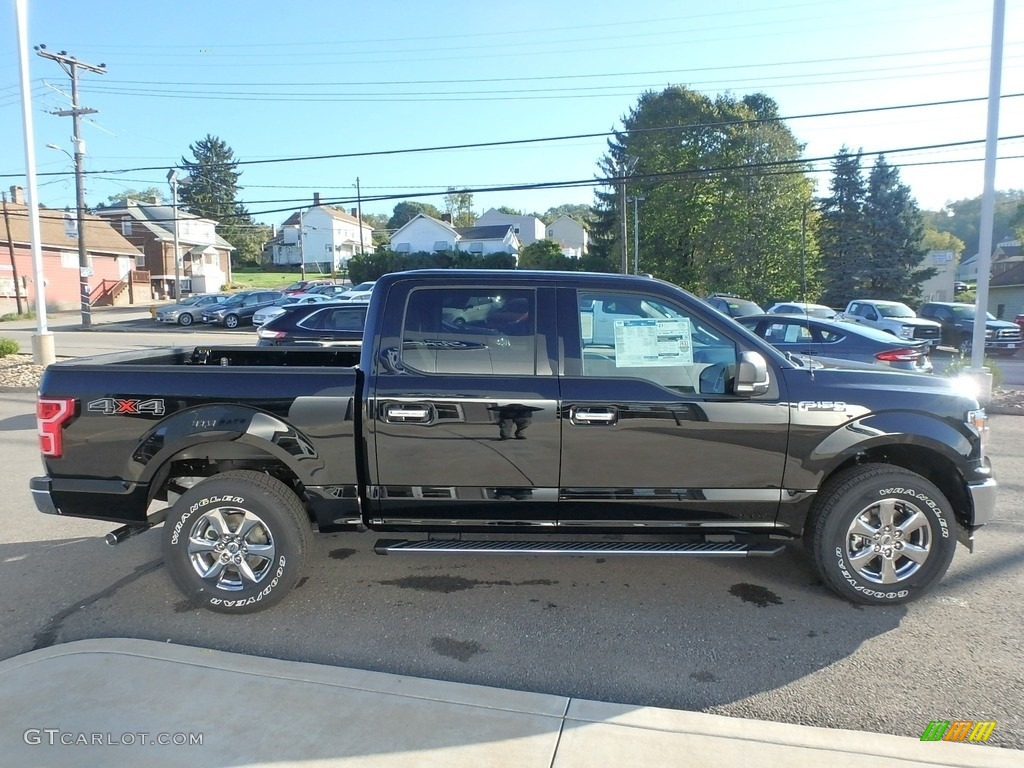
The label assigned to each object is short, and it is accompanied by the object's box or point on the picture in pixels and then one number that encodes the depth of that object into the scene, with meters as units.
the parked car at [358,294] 27.17
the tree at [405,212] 116.78
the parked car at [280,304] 32.16
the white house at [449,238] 73.37
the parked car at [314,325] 12.48
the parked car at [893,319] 19.82
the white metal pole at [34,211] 13.86
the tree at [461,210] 106.00
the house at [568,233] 95.19
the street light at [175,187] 44.75
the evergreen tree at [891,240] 36.75
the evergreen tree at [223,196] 86.19
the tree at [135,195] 81.91
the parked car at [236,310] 33.72
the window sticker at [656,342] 4.05
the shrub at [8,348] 15.99
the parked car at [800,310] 18.08
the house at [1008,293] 38.78
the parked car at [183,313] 34.16
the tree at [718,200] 38.78
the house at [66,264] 40.72
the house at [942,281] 55.28
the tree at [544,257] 50.03
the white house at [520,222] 87.69
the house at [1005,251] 68.21
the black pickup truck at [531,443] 3.93
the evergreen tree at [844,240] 37.03
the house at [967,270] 78.71
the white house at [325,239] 86.81
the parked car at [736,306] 19.88
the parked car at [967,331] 21.52
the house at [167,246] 55.97
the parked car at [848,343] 9.89
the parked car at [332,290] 37.18
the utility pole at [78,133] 31.25
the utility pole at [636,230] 43.30
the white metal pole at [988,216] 10.71
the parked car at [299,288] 43.41
